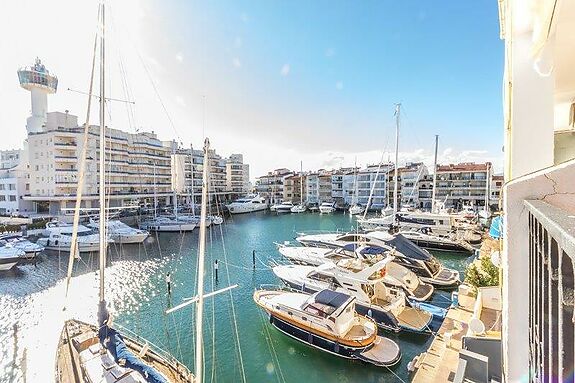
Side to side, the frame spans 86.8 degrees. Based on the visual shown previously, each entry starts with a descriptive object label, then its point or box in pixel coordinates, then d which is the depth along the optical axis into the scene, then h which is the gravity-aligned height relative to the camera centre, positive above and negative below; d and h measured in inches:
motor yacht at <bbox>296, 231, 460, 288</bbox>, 690.8 -168.7
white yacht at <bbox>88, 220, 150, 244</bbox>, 1191.6 -182.8
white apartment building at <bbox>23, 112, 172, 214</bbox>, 1621.6 +127.9
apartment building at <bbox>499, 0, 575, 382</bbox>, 47.7 -3.3
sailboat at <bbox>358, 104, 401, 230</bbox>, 1291.8 -143.2
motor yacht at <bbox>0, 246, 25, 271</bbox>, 853.8 -198.3
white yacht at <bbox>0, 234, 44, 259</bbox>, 949.2 -183.6
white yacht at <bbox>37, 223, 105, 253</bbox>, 1069.1 -189.0
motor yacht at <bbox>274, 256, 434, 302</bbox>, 559.8 -163.1
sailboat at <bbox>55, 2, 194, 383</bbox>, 299.4 -183.2
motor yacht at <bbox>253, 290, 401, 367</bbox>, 426.3 -208.8
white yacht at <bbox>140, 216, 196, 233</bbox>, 1502.2 -187.1
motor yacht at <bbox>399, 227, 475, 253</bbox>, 996.6 -179.4
